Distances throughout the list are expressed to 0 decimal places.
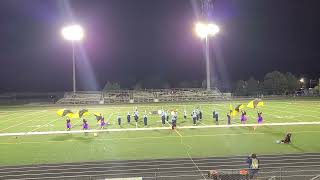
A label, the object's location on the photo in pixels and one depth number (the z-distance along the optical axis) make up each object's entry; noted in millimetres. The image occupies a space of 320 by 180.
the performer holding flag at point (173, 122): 29161
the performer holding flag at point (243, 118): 31691
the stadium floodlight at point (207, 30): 63094
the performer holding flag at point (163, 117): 32466
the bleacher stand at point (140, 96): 67250
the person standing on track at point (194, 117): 32312
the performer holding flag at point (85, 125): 29744
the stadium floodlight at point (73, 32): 60219
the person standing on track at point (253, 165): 13739
